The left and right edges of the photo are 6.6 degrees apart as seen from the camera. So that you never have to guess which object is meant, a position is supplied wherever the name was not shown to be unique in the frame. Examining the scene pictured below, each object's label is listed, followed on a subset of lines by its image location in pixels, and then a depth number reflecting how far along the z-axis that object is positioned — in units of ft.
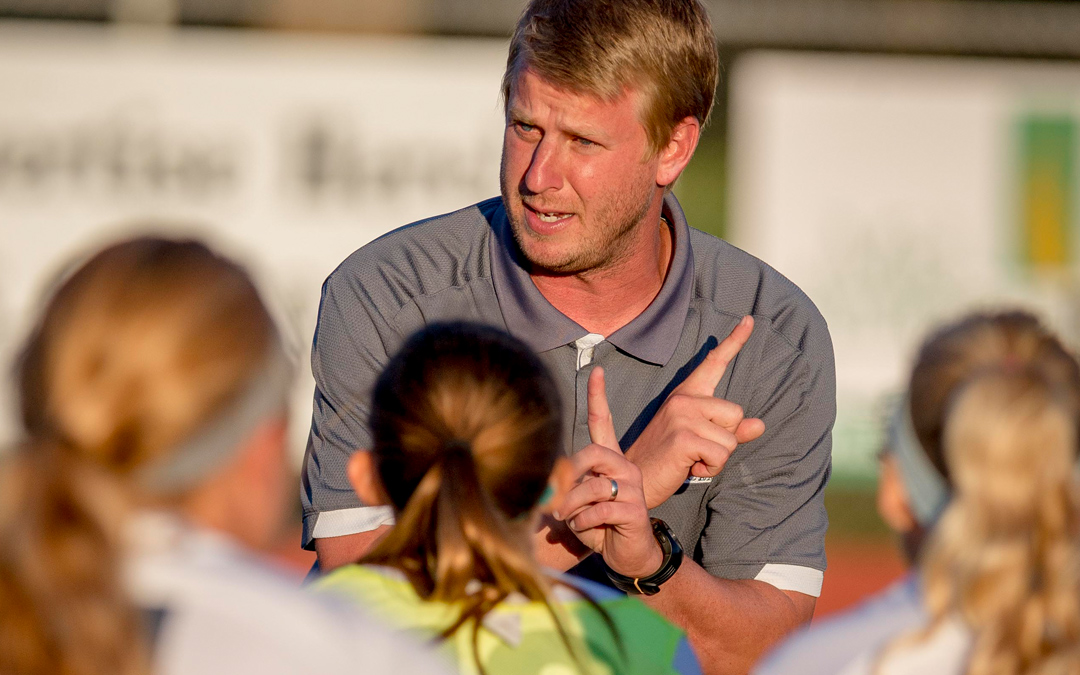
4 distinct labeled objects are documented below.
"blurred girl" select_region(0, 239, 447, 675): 23.98
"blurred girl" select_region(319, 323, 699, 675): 25.62
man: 26.90
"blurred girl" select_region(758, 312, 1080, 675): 25.33
